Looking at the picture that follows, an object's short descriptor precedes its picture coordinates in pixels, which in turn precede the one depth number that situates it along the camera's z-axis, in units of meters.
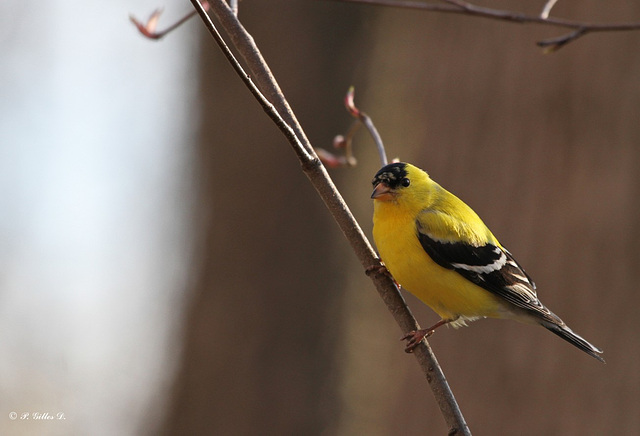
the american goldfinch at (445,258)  7.48
